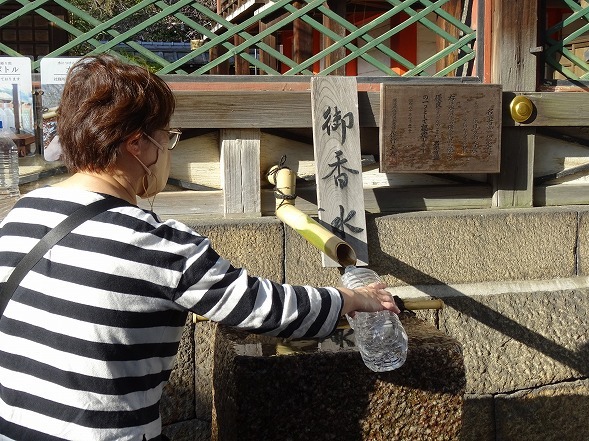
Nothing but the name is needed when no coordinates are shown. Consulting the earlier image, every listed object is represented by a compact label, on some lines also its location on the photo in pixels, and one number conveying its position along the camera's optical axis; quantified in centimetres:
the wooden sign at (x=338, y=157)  383
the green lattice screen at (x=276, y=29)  380
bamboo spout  286
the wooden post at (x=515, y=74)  417
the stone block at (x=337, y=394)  269
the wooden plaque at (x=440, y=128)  393
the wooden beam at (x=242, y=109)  379
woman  192
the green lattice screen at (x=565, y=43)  430
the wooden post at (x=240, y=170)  389
